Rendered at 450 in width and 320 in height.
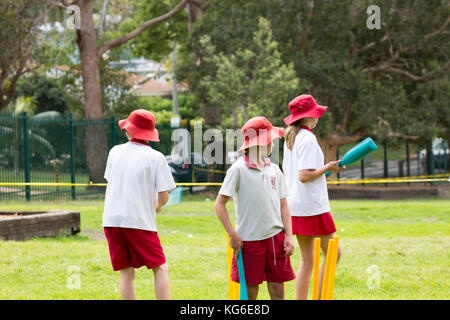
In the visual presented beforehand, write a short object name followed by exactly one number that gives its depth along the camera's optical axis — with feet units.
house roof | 198.39
